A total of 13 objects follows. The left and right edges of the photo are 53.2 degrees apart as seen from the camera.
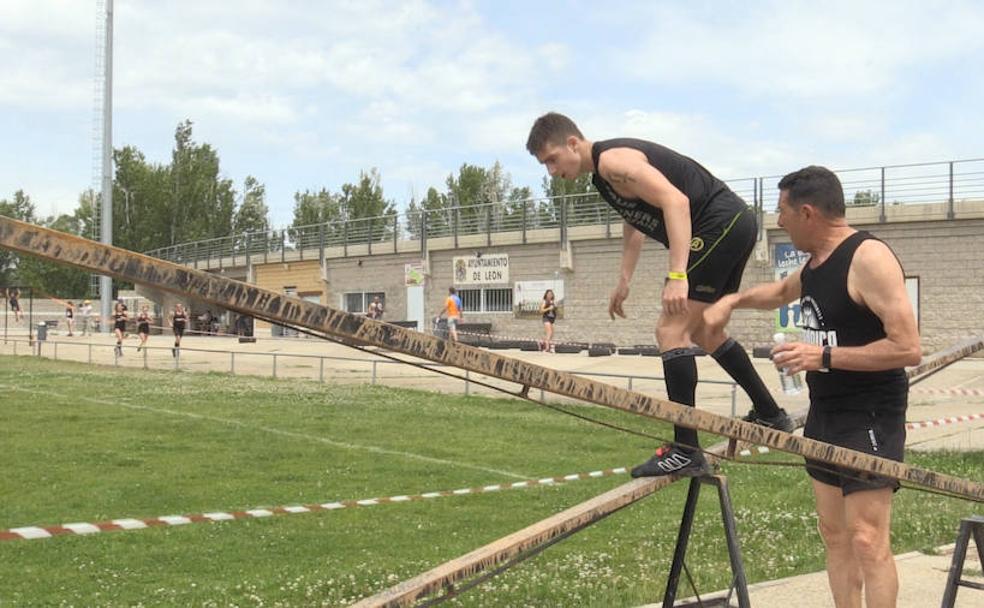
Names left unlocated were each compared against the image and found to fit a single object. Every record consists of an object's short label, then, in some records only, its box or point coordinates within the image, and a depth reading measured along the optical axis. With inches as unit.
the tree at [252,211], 3293.1
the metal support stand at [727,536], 157.5
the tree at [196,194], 3102.9
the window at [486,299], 1581.4
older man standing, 143.6
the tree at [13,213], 3649.1
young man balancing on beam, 158.4
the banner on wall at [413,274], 1731.1
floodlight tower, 1930.4
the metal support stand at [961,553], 168.6
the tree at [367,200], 3031.5
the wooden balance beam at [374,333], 93.3
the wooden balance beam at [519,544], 125.6
